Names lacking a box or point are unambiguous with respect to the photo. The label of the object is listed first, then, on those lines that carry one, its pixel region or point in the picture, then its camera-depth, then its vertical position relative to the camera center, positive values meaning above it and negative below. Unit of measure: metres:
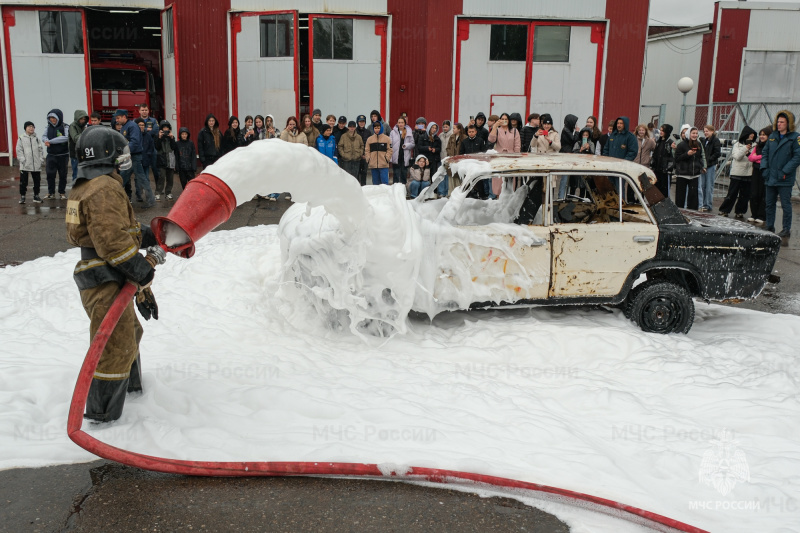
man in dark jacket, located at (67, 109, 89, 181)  12.88 -0.42
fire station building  17.47 +1.32
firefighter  3.96 -0.83
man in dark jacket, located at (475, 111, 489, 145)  13.98 -0.24
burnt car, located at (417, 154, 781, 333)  6.09 -1.20
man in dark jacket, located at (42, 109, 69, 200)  13.03 -0.78
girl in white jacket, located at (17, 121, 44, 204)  12.90 -0.97
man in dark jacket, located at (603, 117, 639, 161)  13.44 -0.51
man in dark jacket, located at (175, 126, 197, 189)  13.34 -0.88
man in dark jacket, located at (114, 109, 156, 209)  12.52 -0.80
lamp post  20.97 +1.03
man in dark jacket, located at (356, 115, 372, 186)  14.22 -0.42
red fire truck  18.53 +0.47
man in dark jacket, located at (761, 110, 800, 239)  10.93 -0.64
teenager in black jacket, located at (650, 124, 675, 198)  13.07 -0.73
